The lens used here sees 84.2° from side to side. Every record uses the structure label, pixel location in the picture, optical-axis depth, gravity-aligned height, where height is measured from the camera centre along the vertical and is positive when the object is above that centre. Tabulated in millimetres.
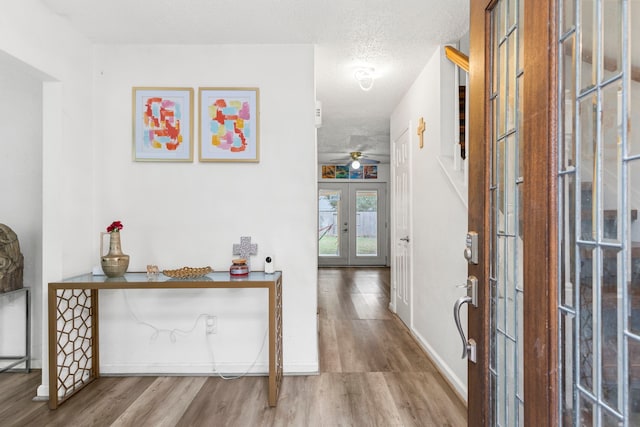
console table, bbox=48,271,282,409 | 2213 -720
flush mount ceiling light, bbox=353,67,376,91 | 3132 +1274
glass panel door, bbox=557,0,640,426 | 618 +4
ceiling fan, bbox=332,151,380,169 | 6974 +1216
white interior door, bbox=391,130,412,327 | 3730 -188
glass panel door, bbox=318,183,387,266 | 8477 -205
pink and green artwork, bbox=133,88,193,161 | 2703 +700
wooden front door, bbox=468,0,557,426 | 778 +9
